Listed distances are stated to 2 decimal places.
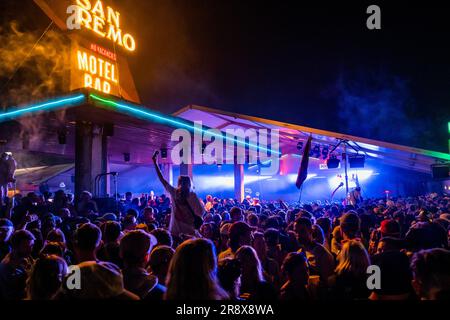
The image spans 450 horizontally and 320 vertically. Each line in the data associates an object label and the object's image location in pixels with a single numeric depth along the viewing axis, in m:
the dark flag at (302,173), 9.57
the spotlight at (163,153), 16.79
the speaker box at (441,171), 14.59
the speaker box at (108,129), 11.99
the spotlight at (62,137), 12.46
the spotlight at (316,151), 17.30
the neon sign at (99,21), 16.77
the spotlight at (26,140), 13.27
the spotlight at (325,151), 17.39
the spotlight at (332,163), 15.95
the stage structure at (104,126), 10.65
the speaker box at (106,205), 9.93
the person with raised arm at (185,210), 5.77
